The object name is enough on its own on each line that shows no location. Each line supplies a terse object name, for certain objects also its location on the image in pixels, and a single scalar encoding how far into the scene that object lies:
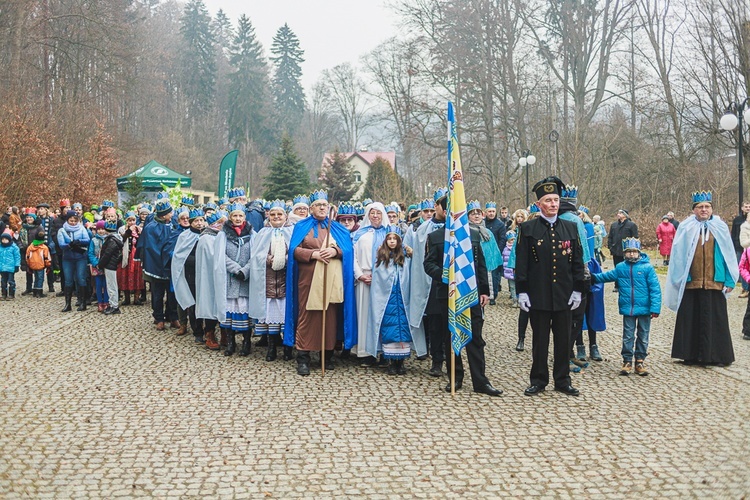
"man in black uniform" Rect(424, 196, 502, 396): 6.89
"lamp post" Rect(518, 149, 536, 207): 25.57
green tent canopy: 30.47
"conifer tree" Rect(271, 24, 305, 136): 77.38
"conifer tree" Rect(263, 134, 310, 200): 45.56
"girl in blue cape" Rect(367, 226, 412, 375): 7.73
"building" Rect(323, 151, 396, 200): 70.88
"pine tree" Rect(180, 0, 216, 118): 67.31
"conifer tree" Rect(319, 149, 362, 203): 50.19
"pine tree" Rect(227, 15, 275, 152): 67.38
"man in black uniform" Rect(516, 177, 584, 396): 6.69
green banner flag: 23.33
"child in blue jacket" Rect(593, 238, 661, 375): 7.59
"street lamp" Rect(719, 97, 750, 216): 16.05
